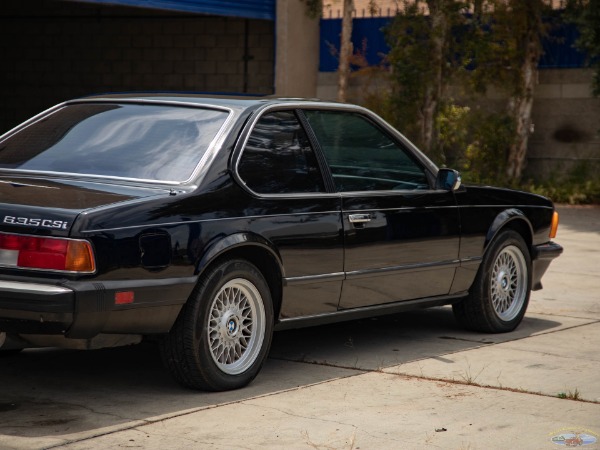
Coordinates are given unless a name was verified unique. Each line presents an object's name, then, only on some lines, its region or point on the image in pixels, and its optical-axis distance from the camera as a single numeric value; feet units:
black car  17.52
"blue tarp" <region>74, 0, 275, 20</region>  60.60
